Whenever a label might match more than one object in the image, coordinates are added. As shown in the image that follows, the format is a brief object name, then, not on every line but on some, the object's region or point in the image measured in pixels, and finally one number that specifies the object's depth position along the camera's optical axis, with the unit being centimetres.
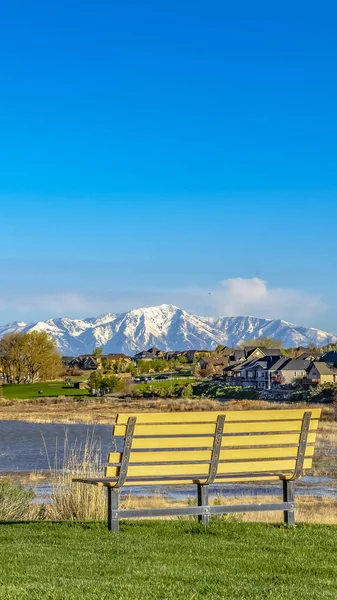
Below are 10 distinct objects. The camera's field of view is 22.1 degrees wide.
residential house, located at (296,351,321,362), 12683
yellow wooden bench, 966
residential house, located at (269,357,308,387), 11394
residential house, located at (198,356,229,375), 15110
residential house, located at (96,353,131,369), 17135
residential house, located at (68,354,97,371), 18675
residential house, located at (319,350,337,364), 11094
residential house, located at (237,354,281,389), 11950
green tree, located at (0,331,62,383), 11969
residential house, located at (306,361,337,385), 10352
